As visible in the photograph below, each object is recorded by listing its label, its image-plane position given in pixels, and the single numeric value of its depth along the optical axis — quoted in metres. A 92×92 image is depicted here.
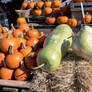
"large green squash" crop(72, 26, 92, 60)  1.23
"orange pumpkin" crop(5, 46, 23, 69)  1.55
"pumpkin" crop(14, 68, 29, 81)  1.54
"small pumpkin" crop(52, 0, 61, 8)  3.52
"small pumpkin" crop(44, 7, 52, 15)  3.38
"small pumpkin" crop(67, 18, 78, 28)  3.01
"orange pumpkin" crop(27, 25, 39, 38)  1.93
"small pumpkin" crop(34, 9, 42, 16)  3.44
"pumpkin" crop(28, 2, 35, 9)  3.67
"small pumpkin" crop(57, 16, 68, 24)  3.10
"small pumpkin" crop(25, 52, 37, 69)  1.56
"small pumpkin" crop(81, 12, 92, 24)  2.91
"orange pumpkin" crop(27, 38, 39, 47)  1.76
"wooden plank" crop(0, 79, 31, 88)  1.44
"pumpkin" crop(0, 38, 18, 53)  1.61
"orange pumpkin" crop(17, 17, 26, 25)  3.20
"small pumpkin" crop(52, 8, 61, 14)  3.36
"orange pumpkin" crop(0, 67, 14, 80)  1.59
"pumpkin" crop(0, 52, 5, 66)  1.62
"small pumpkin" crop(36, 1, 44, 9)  3.65
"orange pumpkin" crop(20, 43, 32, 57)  1.67
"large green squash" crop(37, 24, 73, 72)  1.26
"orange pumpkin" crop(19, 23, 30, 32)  2.15
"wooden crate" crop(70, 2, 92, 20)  2.97
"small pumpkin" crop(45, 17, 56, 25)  3.22
